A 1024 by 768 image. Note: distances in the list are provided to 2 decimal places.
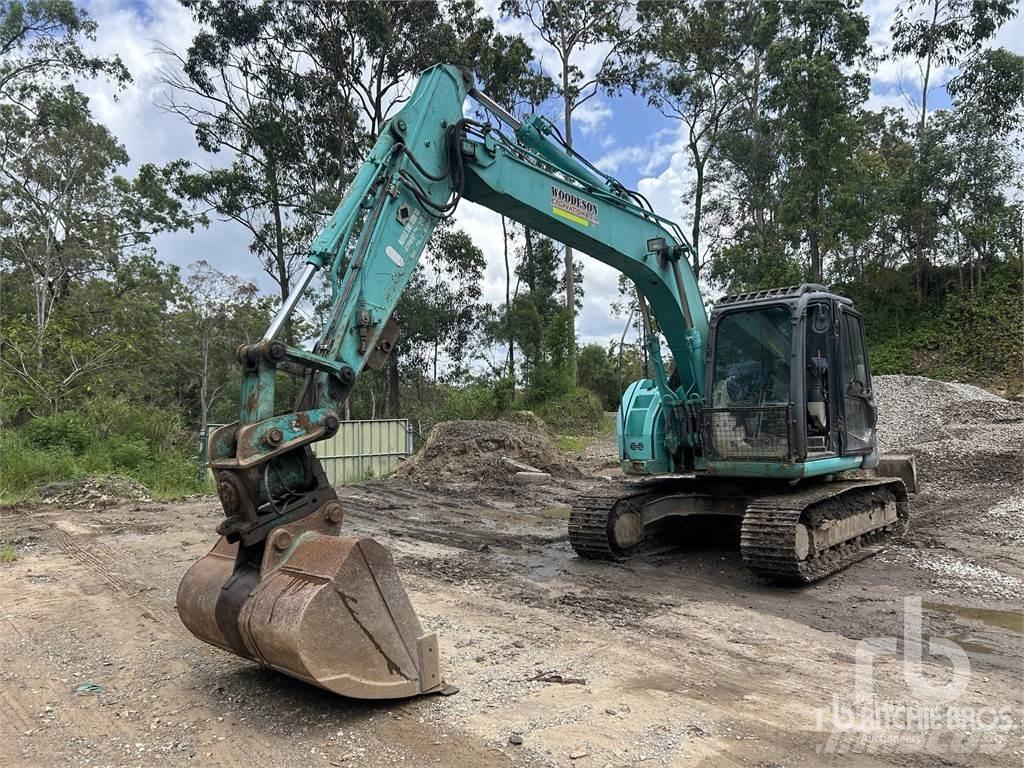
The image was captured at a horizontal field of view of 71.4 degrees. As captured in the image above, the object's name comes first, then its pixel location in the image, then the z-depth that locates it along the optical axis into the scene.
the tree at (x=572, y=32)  26.92
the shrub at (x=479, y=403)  20.73
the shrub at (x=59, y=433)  13.55
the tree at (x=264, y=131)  21.19
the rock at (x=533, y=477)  13.92
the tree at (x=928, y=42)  23.53
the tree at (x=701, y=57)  26.78
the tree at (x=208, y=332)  32.28
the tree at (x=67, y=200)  22.81
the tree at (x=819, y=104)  23.95
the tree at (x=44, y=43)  21.17
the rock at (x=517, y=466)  14.52
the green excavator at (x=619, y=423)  3.34
